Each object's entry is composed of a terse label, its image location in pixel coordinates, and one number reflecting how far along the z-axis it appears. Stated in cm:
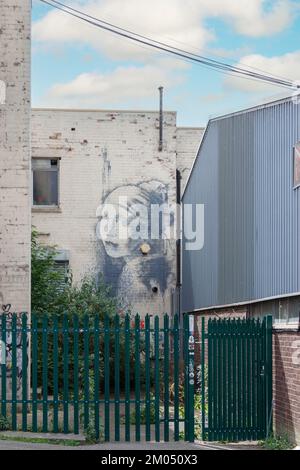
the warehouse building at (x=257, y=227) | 1586
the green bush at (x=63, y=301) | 2156
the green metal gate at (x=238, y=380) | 1568
